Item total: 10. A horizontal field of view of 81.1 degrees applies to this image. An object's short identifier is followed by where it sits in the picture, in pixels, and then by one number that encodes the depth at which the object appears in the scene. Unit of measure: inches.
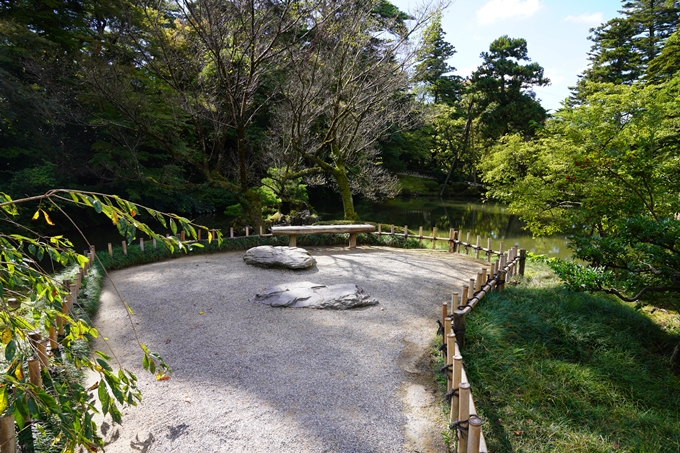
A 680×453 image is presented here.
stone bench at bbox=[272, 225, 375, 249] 411.8
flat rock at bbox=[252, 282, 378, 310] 245.4
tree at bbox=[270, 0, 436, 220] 407.5
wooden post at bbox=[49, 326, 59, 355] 159.8
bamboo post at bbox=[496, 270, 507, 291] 266.3
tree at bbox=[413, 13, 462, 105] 1160.2
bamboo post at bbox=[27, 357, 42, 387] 125.4
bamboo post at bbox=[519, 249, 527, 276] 319.6
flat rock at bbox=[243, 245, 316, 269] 331.9
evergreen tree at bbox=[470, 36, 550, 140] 930.7
